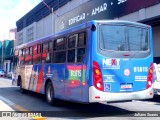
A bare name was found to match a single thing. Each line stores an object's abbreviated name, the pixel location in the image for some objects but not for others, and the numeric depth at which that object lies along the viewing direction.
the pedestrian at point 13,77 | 19.19
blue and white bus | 9.20
